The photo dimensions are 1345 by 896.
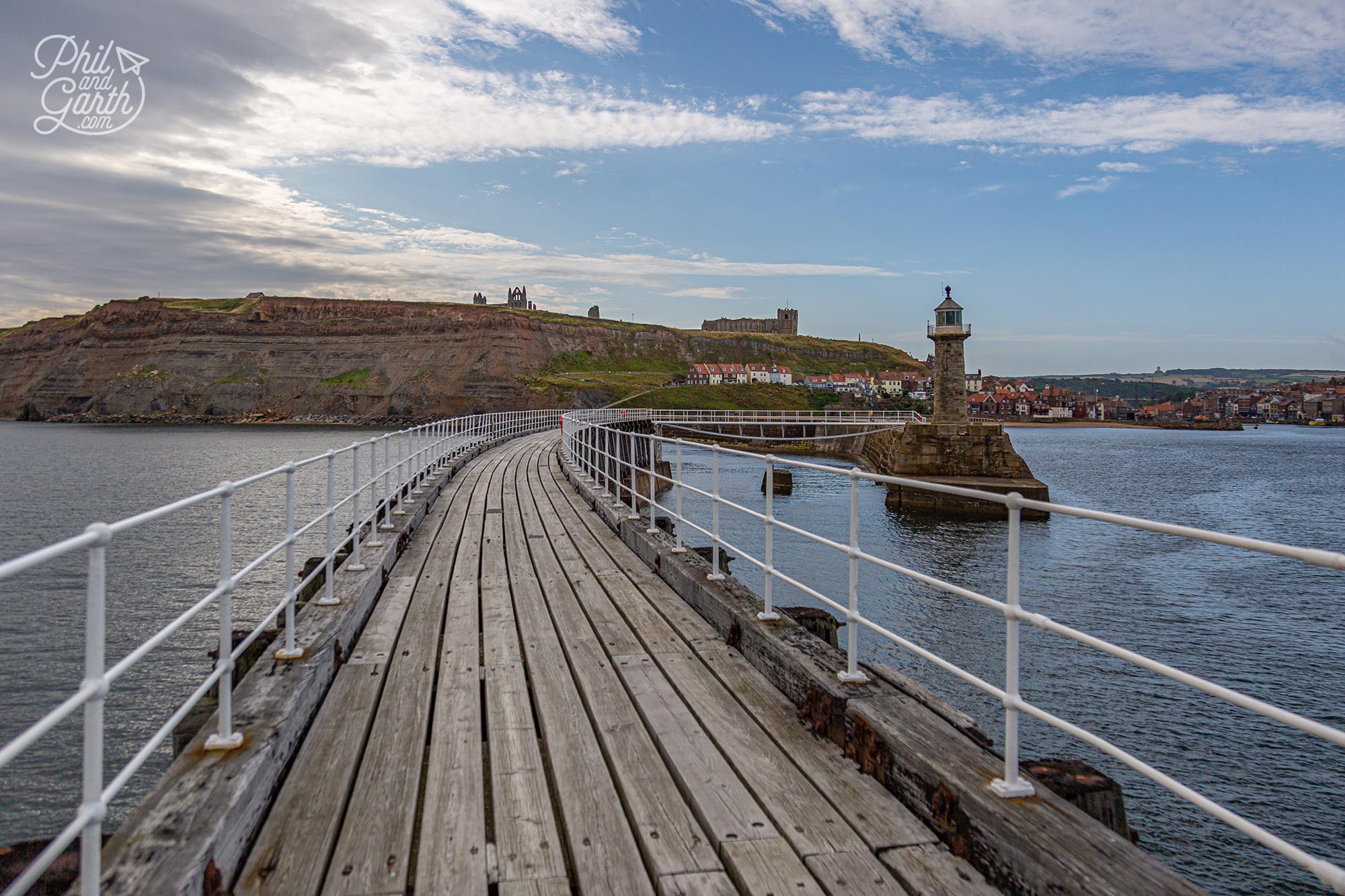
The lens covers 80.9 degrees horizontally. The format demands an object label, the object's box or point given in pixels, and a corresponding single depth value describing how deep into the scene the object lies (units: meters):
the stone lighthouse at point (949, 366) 41.72
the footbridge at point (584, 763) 2.53
